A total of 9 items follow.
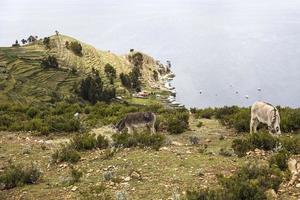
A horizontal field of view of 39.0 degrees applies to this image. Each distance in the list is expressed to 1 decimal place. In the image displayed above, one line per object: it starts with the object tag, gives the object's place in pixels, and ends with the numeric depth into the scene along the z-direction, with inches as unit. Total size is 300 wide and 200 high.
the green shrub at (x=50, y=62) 5159.5
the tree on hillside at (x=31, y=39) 6614.2
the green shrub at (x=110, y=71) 5689.0
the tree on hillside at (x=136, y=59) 6102.4
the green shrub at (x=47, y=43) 5963.6
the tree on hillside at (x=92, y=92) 4175.7
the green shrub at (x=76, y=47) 5984.3
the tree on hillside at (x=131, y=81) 5498.5
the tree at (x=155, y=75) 6493.6
